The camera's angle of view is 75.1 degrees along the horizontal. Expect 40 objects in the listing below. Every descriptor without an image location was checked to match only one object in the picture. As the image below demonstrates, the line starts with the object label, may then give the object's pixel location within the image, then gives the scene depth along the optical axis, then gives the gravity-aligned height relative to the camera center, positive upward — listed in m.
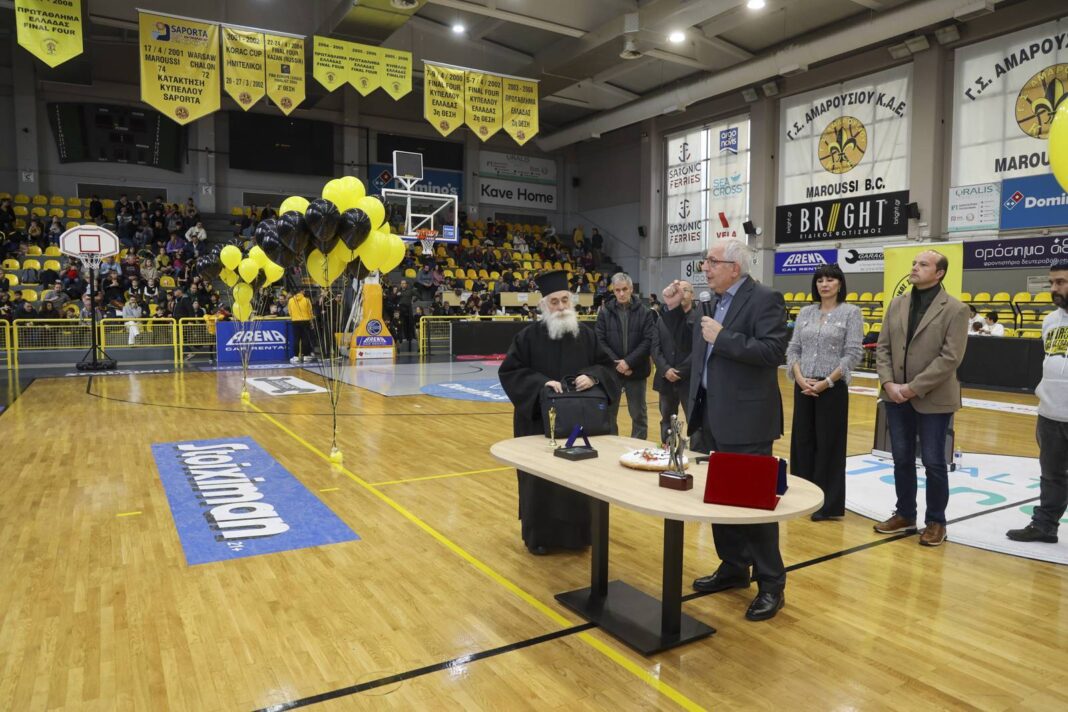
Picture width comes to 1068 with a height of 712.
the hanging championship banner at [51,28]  11.59 +4.91
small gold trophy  3.38 -0.53
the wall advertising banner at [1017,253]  13.98 +1.38
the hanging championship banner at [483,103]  15.66 +4.92
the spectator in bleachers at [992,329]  12.46 -0.18
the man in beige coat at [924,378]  4.01 -0.35
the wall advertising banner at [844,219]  16.44 +2.53
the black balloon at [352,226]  6.66 +0.88
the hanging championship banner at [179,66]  12.57 +4.64
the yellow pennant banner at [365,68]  14.30 +5.19
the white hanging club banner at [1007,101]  13.84 +4.55
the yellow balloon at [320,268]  7.06 +0.52
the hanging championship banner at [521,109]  16.23 +4.95
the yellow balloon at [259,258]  10.21 +0.88
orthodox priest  3.88 -0.33
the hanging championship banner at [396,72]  14.56 +5.20
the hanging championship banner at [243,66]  13.36 +4.92
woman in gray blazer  4.49 -0.40
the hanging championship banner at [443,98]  15.09 +4.87
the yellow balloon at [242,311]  11.73 +0.11
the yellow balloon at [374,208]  7.74 +1.24
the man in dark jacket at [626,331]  5.95 -0.11
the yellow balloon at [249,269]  10.25 +0.72
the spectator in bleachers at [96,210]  18.89 +2.95
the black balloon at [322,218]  6.25 +0.90
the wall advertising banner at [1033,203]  13.89 +2.37
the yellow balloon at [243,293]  11.27 +0.41
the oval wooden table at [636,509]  2.43 -0.67
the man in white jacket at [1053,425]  3.91 -0.61
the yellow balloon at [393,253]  9.24 +0.89
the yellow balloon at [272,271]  10.27 +0.69
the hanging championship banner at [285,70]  13.83 +4.99
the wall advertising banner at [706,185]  20.55 +4.17
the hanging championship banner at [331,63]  13.84 +5.14
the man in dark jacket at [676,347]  5.89 -0.25
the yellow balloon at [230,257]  10.48 +0.92
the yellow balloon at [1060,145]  3.66 +0.93
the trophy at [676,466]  2.66 -0.59
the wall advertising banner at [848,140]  16.50 +4.53
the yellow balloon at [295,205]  7.55 +1.25
